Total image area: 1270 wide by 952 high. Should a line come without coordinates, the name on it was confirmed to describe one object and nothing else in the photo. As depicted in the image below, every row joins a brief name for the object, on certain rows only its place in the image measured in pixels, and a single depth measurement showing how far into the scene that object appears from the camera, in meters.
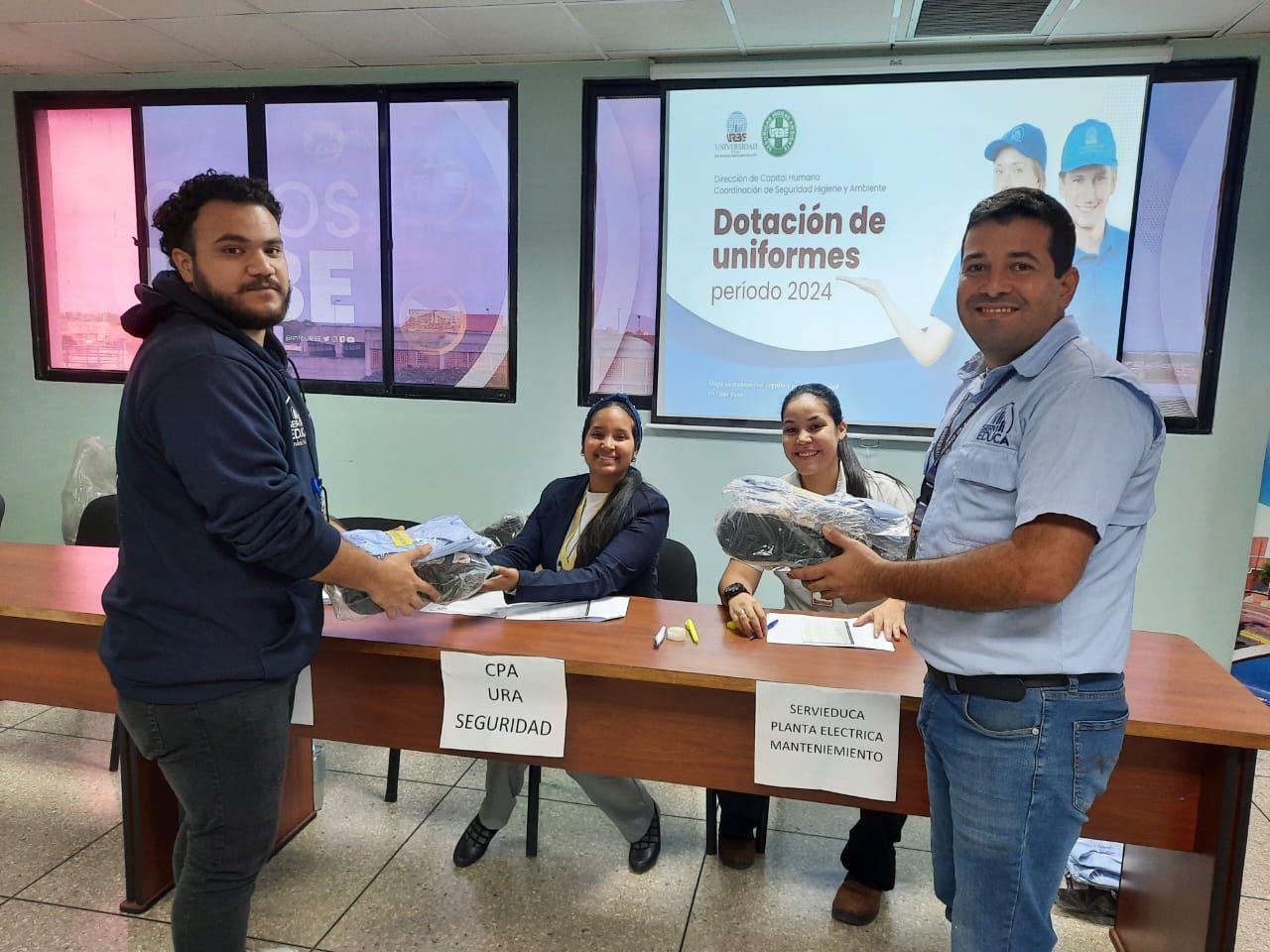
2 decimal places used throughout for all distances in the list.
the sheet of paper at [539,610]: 1.83
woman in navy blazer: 2.00
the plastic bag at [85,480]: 3.69
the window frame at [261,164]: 3.65
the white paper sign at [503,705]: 1.58
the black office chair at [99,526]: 2.85
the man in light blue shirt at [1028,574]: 1.06
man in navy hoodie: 1.23
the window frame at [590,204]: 3.48
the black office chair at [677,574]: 2.43
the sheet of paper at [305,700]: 1.68
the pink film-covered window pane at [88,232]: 4.01
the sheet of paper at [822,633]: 1.72
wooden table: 1.42
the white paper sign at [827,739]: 1.46
